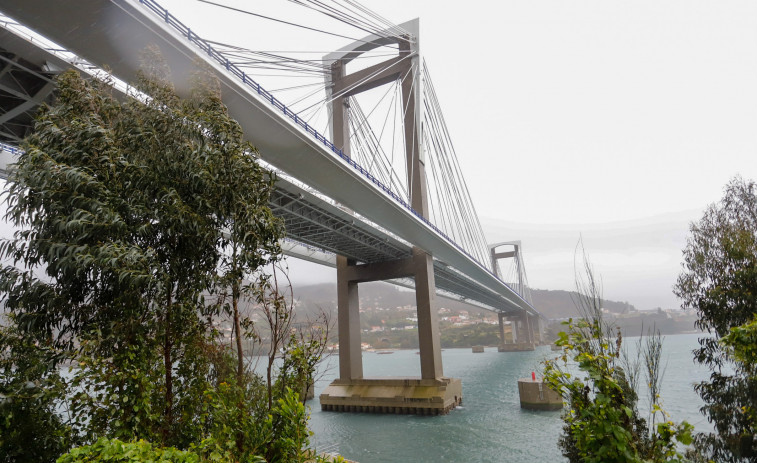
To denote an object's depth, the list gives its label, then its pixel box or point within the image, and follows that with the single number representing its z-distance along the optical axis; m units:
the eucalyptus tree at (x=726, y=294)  8.42
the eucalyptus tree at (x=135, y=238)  3.99
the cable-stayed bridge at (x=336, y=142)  6.71
